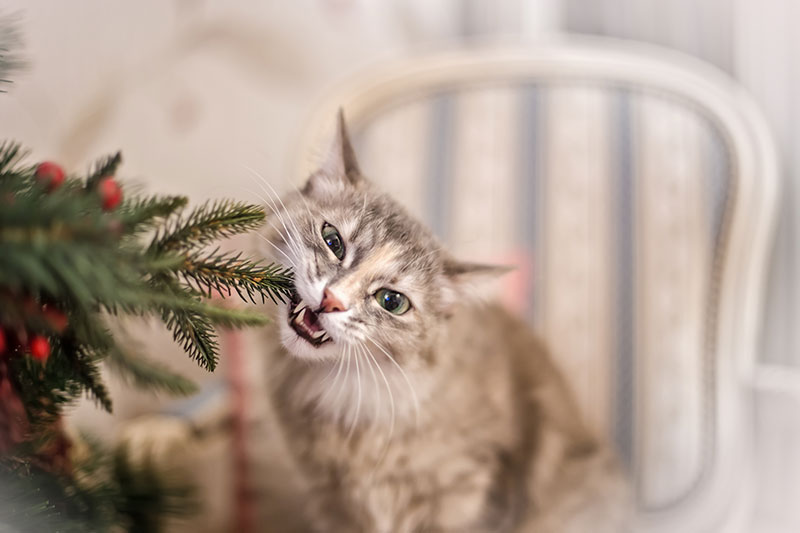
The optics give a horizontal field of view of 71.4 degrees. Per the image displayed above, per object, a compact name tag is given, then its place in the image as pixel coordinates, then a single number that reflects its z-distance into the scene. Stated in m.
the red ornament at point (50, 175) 0.39
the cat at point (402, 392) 0.51
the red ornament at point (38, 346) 0.39
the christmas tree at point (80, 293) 0.30
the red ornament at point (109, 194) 0.41
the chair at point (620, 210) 0.99
